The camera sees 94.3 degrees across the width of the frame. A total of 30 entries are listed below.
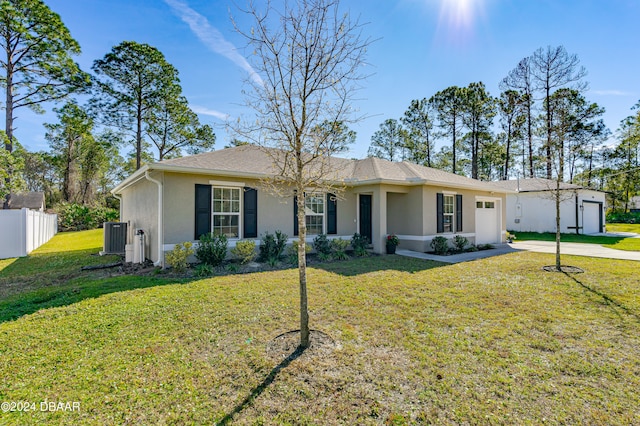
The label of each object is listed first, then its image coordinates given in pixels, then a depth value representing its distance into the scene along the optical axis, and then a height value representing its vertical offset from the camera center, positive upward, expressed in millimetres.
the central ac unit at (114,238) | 11016 -750
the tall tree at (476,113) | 25469 +9073
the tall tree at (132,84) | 22031 +10396
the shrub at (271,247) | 9219 -943
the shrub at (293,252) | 9253 -1173
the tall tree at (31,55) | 16516 +9680
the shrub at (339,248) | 10011 -1128
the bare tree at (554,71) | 19922 +10617
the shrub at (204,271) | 7496 -1359
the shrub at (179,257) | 7648 -1014
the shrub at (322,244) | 10344 -947
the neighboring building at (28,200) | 25703 +1626
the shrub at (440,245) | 11023 -1064
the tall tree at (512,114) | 25745 +9164
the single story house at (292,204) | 8375 +453
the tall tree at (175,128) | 24828 +7886
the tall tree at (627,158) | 29266 +6257
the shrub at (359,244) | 10602 -1000
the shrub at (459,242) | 11828 -1039
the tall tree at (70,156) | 30120 +6550
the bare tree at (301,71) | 3881 +1962
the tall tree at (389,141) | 30203 +7820
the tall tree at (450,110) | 25891 +9546
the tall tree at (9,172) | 14640 +2432
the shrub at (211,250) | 8070 -882
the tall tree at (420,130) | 28297 +8509
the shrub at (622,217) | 27645 -155
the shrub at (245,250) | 8625 -960
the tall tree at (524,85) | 24586 +11261
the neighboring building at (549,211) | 18969 +311
